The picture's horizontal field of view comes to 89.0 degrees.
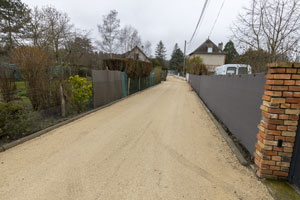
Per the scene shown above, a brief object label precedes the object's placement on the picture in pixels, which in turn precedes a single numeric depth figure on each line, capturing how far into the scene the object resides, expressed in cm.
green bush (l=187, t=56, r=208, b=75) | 1979
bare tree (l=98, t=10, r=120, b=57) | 2516
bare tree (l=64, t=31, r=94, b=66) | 1423
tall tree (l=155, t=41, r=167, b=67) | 6407
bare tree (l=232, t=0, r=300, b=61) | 462
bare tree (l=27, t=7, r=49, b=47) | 1257
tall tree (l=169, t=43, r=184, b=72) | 5900
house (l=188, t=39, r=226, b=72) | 4002
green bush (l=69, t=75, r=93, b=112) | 585
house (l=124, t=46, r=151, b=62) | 3373
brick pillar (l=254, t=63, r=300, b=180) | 203
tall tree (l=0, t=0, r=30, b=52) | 1479
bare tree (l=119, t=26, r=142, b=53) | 2989
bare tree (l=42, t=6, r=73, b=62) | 1268
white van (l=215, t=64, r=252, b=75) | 1291
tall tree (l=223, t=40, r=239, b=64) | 3983
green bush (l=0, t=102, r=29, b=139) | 337
